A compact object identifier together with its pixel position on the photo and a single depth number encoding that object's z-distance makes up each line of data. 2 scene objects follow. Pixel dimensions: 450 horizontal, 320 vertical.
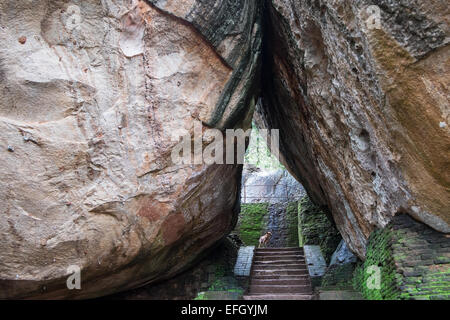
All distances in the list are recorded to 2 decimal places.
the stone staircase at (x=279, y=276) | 7.72
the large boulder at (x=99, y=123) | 5.61
